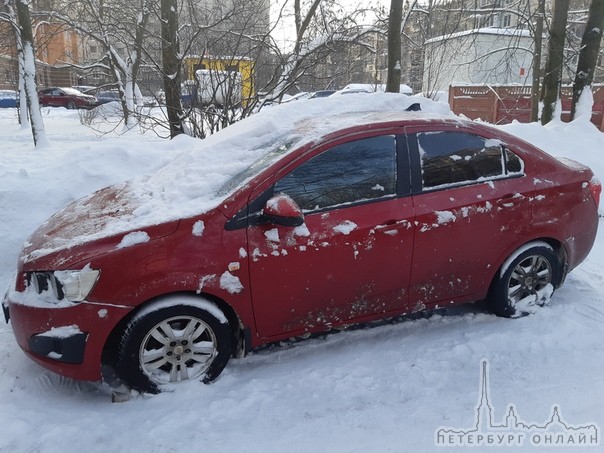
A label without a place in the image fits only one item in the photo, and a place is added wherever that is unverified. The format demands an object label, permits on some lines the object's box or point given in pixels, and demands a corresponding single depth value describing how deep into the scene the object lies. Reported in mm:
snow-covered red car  2855
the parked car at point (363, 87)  23794
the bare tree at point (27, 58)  11398
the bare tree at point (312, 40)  9195
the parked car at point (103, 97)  35888
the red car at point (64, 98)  35719
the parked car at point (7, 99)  34719
